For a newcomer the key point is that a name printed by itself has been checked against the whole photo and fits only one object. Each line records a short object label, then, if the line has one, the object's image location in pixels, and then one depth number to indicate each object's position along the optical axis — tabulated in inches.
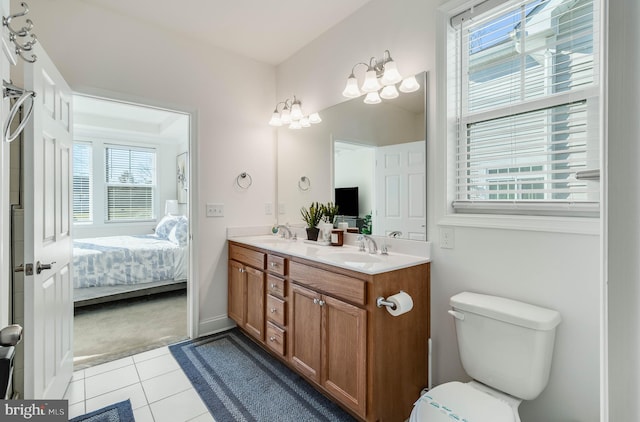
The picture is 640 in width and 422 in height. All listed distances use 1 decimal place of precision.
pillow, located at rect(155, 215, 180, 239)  181.3
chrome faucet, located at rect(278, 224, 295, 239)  114.5
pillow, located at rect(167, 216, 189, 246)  165.3
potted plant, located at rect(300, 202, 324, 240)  103.4
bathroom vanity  60.5
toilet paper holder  58.8
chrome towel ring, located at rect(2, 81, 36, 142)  42.2
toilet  47.6
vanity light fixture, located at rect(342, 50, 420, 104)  76.8
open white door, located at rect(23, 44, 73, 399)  55.8
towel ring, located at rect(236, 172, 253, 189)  116.6
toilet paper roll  58.6
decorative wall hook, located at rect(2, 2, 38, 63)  41.1
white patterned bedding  134.0
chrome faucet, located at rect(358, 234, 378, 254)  82.5
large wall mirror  76.6
